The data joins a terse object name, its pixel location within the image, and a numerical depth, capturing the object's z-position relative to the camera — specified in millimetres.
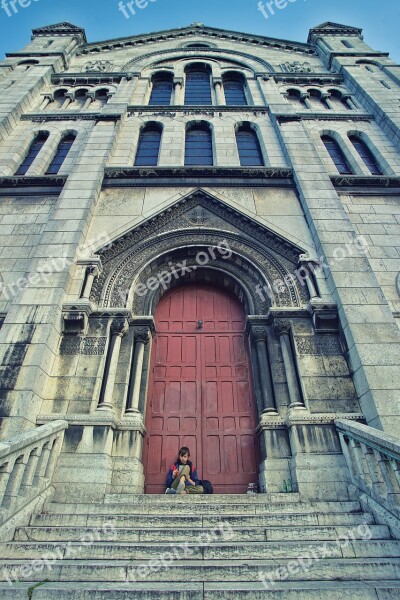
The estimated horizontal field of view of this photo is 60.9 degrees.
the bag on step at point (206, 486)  6109
